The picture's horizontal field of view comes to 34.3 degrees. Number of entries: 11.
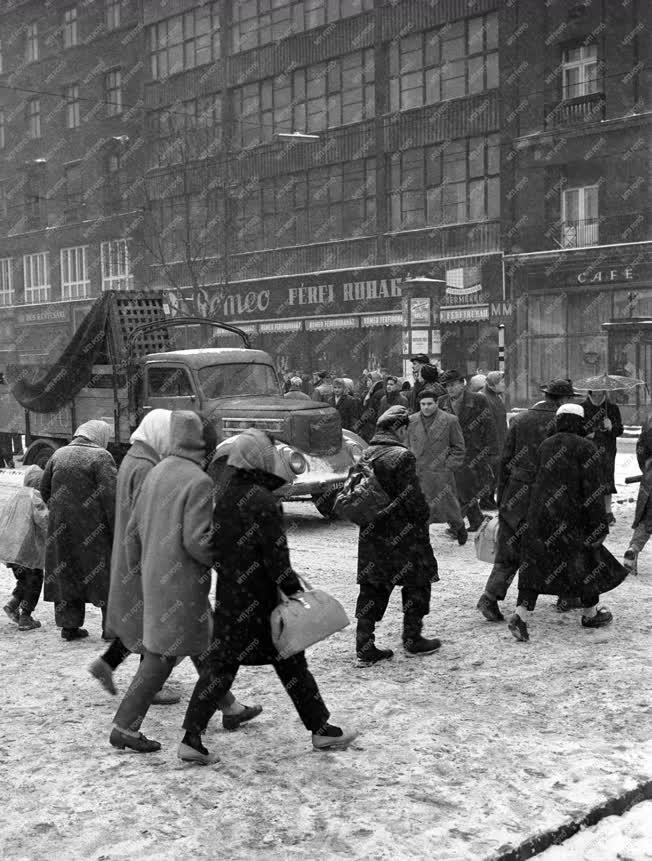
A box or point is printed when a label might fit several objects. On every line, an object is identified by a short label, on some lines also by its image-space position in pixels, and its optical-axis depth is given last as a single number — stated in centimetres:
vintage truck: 1294
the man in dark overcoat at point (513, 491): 780
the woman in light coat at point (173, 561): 511
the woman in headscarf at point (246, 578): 496
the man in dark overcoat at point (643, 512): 938
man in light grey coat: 1082
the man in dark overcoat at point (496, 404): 1336
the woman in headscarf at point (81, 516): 709
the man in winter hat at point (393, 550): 683
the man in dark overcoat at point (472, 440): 1205
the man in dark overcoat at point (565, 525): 720
